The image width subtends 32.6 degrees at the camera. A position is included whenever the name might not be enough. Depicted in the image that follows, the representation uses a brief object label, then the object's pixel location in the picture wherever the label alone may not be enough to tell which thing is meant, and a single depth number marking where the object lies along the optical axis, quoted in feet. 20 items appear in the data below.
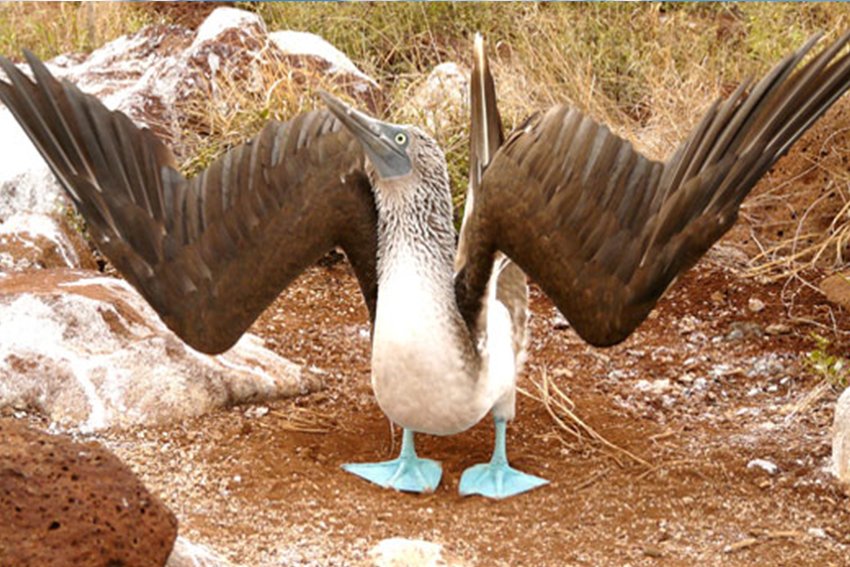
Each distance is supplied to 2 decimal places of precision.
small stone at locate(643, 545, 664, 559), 16.26
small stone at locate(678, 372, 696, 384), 21.45
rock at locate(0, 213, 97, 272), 22.90
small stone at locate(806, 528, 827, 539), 16.71
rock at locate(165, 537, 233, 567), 13.12
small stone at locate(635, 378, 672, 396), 21.09
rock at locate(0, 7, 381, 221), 26.13
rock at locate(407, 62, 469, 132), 26.35
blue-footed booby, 13.94
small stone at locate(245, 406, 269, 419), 19.89
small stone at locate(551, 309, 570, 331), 23.36
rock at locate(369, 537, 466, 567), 14.46
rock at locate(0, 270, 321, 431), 19.39
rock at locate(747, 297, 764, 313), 23.52
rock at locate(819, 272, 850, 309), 23.02
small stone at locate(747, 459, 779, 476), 18.31
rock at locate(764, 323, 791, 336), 22.81
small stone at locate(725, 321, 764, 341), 22.84
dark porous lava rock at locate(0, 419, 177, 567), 11.69
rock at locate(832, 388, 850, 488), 17.69
